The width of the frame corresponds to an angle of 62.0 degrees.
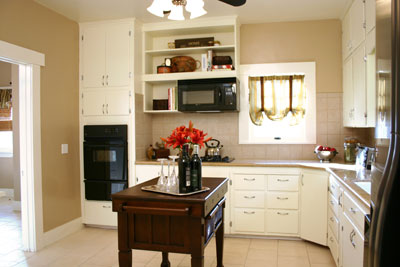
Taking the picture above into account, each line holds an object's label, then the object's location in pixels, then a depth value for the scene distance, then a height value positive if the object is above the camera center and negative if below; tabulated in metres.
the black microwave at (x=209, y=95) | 4.21 +0.42
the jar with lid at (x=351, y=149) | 3.98 -0.27
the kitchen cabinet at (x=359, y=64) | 2.94 +0.64
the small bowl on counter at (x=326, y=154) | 4.02 -0.33
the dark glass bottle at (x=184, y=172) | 2.31 -0.31
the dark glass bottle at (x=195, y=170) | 2.33 -0.30
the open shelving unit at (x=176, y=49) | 4.30 +1.06
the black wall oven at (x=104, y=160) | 4.31 -0.41
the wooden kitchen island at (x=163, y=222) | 2.16 -0.64
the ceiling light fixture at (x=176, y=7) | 2.34 +0.88
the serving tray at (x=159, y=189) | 2.29 -0.45
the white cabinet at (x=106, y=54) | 4.34 +0.98
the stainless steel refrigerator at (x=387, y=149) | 0.69 -0.05
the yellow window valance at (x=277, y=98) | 4.48 +0.40
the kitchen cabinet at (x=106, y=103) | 4.35 +0.34
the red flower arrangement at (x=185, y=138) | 2.42 -0.07
